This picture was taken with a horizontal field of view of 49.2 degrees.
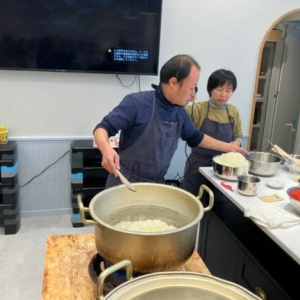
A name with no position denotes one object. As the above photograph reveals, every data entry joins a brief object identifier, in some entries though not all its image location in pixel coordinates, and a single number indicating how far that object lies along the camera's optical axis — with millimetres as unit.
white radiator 3000
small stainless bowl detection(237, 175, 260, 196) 1589
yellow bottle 2807
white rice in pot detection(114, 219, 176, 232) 1085
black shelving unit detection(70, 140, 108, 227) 2836
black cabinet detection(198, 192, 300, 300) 1316
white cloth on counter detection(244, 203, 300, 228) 1307
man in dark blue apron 1562
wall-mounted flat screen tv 2656
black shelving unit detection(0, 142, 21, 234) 2697
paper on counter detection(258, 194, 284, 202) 1552
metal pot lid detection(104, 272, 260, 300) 787
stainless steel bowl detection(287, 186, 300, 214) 1375
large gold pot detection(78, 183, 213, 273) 863
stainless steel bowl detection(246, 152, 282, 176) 1848
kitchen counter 1191
